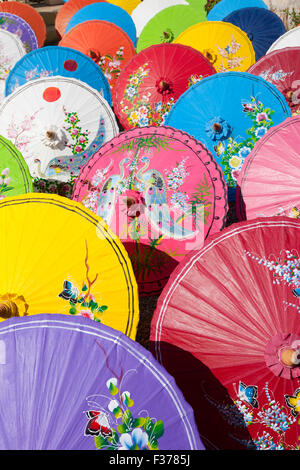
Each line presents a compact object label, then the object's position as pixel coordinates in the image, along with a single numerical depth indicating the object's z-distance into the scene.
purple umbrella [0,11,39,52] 6.57
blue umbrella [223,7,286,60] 6.15
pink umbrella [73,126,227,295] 2.69
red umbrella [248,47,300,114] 4.02
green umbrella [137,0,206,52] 5.93
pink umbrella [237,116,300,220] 2.75
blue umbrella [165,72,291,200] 3.45
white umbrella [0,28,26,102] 5.89
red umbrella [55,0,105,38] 8.59
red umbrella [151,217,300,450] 1.77
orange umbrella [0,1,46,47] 8.20
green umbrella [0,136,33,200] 3.09
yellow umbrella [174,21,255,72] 4.99
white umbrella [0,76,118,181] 3.64
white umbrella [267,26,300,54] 4.71
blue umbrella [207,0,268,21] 6.83
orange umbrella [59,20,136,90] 5.40
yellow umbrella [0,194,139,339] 2.13
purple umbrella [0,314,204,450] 1.41
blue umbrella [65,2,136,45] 6.79
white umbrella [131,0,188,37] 7.55
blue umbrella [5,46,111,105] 4.62
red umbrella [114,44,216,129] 4.18
